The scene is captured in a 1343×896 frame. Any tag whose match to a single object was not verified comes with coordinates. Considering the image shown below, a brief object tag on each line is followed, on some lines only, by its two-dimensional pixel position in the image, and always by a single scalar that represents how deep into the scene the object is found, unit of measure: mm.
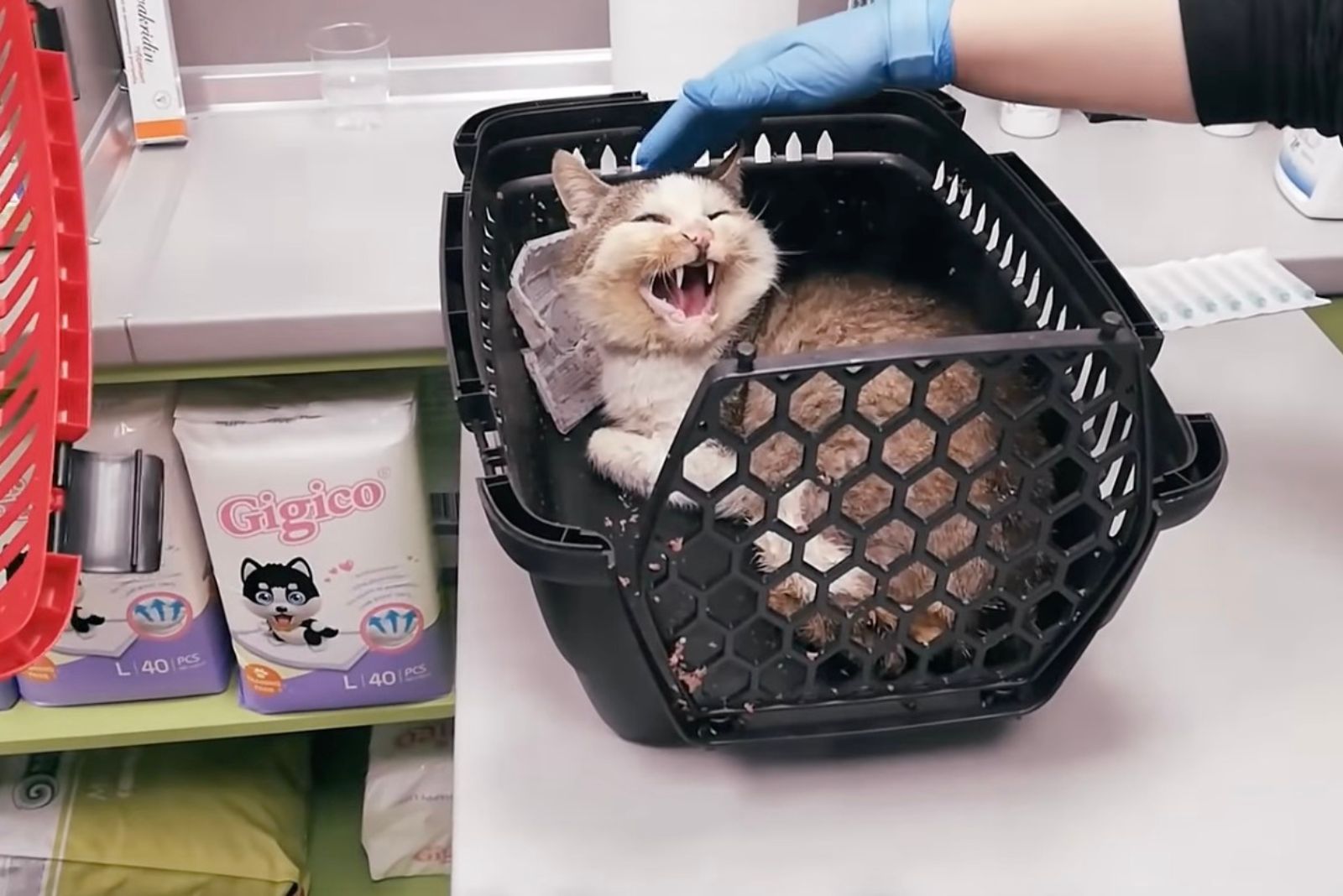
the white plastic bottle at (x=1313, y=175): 1055
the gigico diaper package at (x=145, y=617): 1026
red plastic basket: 662
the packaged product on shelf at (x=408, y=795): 1401
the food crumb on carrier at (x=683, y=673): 628
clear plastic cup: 1243
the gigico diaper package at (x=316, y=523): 1016
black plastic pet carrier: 550
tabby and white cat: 765
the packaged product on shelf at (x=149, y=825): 1309
